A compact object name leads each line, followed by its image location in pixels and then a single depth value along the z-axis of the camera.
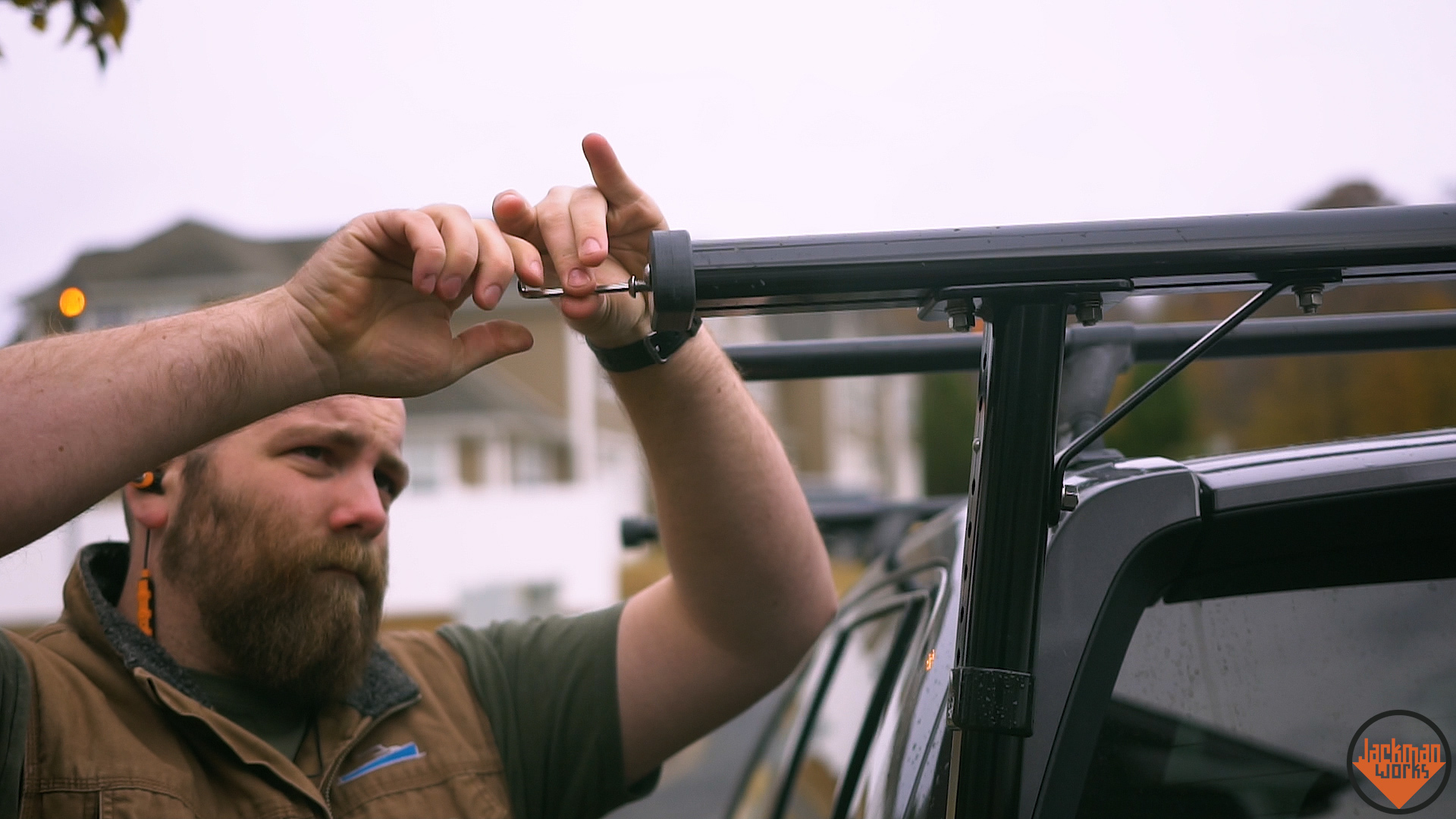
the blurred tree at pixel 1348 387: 20.45
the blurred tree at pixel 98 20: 2.55
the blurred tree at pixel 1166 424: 31.33
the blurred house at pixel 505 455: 18.80
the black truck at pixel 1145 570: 1.18
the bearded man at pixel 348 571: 1.50
